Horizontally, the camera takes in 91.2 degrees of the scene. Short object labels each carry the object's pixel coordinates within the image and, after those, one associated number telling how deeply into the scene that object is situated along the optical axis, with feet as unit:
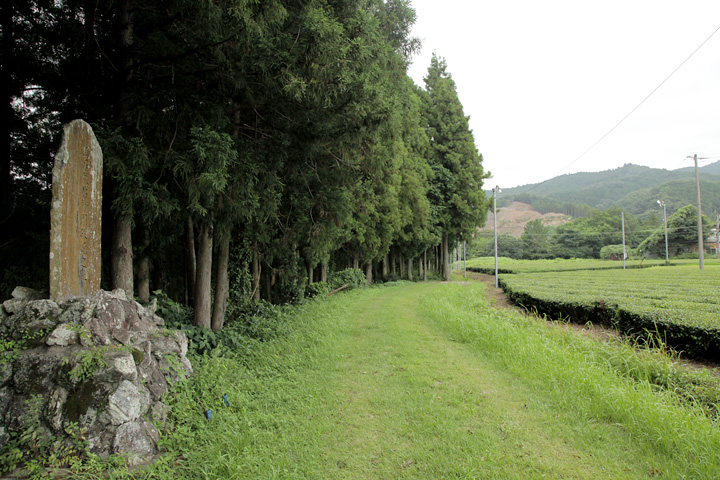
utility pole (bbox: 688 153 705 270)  80.80
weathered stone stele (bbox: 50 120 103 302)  12.43
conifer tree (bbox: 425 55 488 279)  83.25
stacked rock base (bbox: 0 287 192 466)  9.43
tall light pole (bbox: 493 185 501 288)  71.00
